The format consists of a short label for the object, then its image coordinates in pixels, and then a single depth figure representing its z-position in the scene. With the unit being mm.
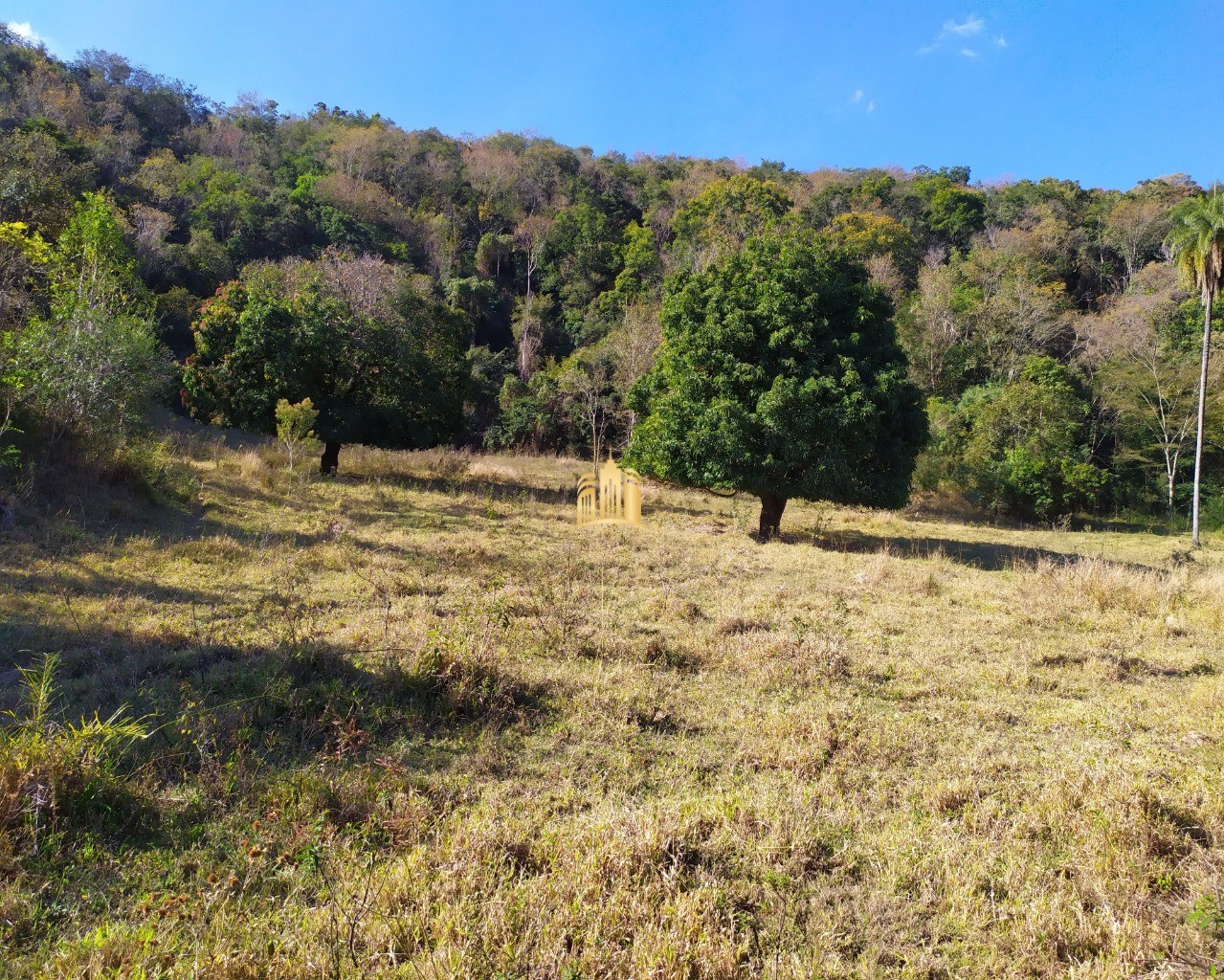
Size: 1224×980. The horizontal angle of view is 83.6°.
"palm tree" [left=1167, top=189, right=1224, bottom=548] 19797
